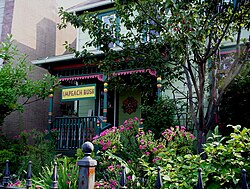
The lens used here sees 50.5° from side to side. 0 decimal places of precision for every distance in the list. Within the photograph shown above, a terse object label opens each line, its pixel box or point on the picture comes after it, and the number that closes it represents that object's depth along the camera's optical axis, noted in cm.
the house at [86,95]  881
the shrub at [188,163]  245
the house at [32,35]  1107
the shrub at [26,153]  744
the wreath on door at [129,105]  1098
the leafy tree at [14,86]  834
